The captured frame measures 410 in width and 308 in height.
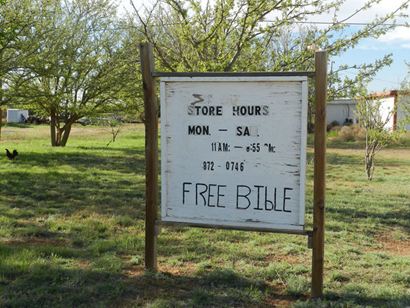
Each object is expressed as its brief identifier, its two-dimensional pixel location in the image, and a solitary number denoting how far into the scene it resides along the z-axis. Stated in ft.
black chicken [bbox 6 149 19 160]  47.78
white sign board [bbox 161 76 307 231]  13.73
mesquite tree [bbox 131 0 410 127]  26.73
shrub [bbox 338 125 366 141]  111.04
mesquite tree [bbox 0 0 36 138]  41.48
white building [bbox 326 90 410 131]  161.55
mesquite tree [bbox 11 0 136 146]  55.16
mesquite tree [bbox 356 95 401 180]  44.06
